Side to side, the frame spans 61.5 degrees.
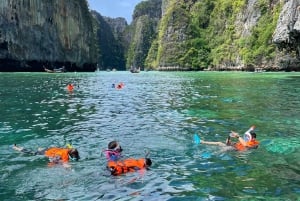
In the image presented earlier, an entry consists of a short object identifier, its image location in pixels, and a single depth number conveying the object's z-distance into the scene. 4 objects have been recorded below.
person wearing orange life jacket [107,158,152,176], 6.70
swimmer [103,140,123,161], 7.51
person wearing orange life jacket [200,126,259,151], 8.61
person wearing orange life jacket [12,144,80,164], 7.53
